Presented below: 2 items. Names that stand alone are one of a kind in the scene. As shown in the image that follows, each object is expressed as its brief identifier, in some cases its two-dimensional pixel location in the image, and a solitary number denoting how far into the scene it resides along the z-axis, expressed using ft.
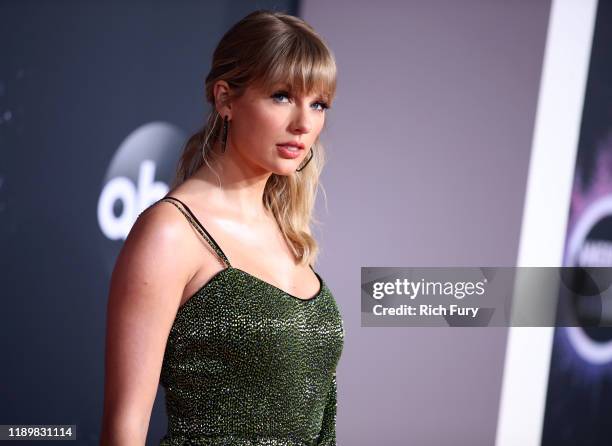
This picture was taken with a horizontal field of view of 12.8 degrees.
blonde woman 11.93
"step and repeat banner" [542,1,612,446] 18.90
